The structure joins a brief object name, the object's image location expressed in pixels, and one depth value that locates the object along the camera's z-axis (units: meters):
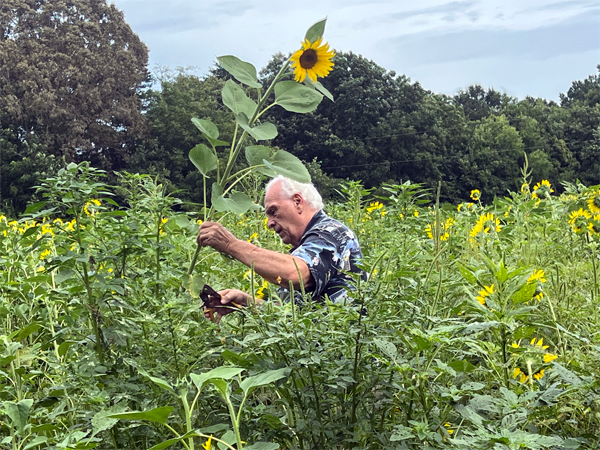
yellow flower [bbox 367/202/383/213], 5.47
